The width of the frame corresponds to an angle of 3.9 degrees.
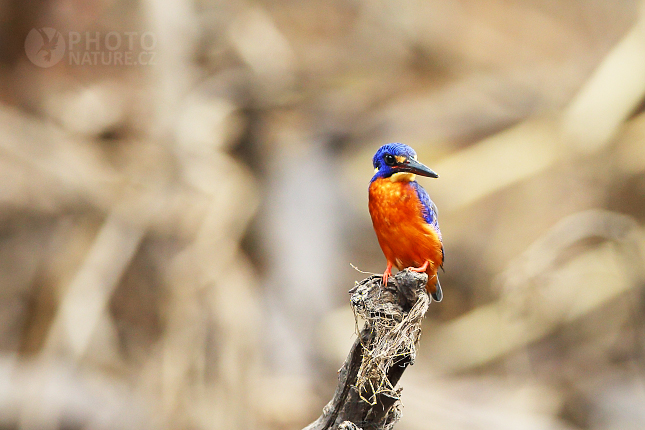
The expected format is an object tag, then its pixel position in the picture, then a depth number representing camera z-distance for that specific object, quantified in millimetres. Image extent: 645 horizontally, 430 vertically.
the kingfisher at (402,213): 6843
